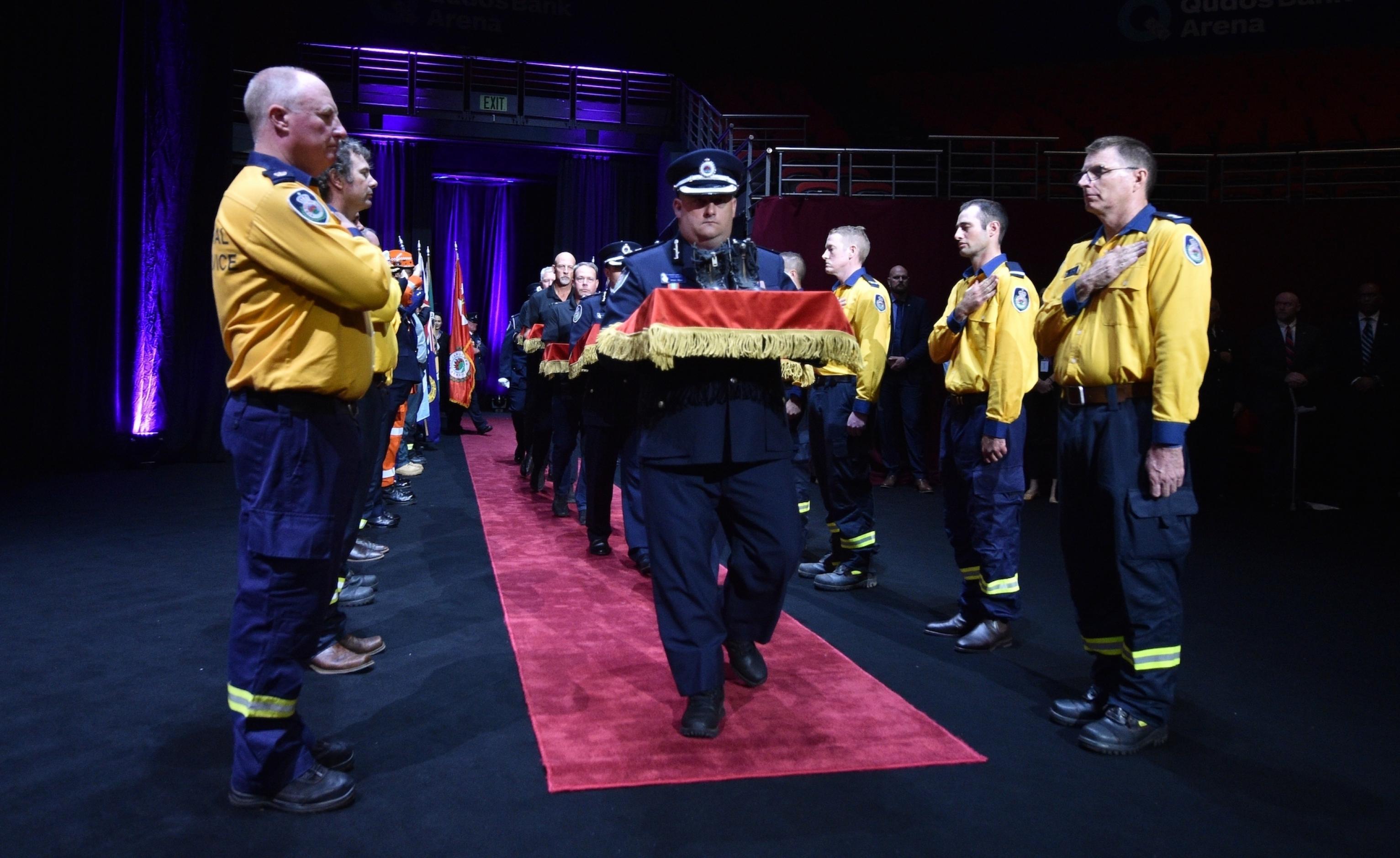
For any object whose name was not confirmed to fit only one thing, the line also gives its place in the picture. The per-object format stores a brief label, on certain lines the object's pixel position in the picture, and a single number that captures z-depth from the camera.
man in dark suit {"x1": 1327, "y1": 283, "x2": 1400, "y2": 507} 7.27
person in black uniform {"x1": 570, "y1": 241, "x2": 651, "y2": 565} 5.02
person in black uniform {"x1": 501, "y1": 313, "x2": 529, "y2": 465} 7.85
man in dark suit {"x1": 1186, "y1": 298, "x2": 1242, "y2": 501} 7.56
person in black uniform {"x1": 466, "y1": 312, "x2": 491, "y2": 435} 12.58
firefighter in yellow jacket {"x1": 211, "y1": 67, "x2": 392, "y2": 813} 2.04
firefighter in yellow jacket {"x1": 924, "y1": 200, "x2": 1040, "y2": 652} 3.51
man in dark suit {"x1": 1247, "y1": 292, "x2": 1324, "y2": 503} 7.32
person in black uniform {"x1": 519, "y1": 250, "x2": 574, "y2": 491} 6.71
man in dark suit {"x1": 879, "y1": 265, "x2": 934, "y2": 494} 7.98
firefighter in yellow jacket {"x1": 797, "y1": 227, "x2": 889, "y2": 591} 4.41
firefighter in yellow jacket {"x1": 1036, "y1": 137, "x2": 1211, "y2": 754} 2.54
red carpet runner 2.47
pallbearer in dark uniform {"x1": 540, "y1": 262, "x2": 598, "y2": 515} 5.89
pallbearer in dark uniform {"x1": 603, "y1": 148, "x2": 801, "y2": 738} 2.65
